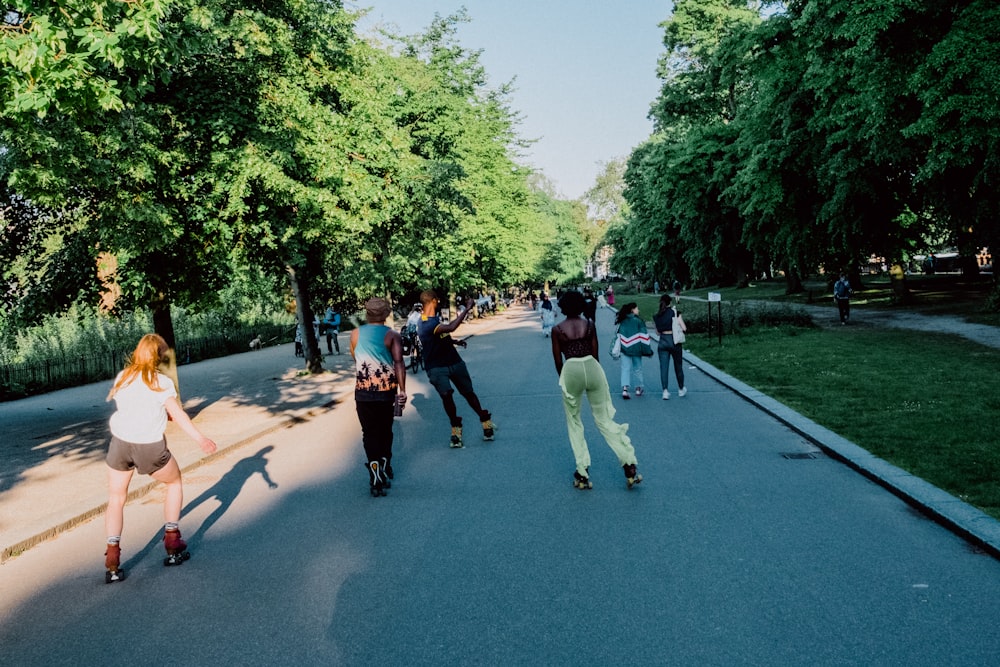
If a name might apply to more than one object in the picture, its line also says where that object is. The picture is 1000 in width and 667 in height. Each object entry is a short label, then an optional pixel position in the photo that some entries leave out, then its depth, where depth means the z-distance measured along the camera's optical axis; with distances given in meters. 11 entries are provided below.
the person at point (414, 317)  17.44
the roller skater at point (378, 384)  6.88
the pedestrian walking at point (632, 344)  12.00
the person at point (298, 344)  22.76
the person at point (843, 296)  23.55
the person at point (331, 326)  25.62
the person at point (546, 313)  27.78
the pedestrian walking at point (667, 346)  11.91
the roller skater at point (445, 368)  8.83
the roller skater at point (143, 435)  5.08
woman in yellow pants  6.51
